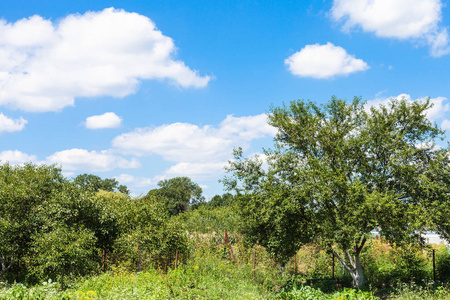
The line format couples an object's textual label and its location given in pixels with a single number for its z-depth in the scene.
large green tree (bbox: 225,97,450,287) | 12.82
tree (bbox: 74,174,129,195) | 72.20
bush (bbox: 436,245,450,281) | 15.71
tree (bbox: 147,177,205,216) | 79.66
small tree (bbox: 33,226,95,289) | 14.39
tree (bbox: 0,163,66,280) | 16.62
